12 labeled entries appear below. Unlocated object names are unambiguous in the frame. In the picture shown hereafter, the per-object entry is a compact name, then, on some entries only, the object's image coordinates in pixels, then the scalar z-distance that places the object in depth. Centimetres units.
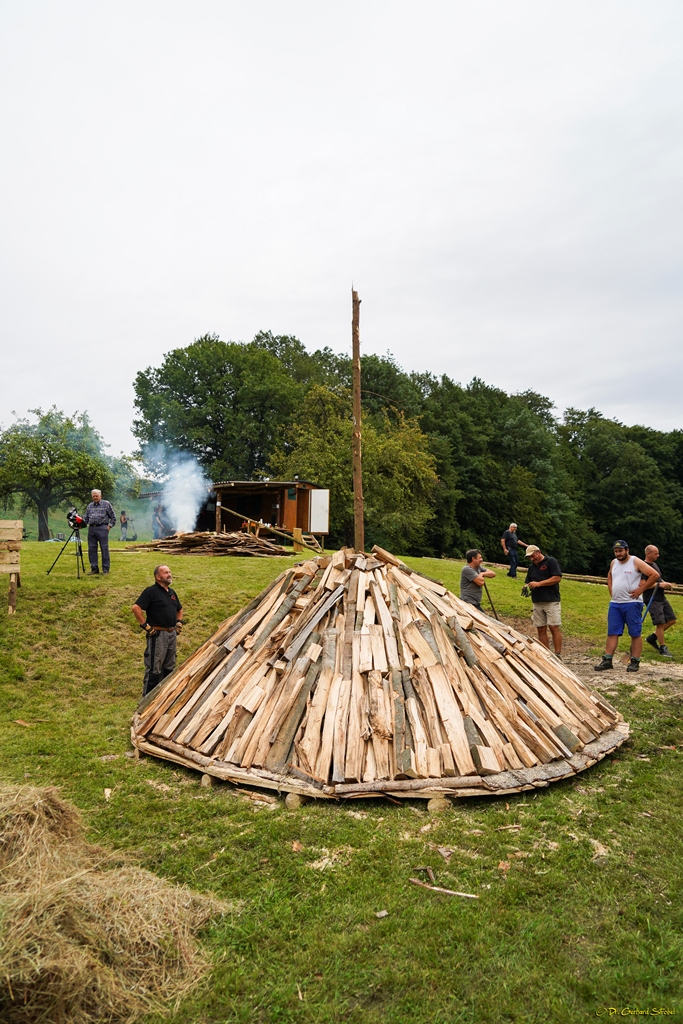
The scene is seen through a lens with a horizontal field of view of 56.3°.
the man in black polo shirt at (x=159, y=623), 835
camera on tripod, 1356
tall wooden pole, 846
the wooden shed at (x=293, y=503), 2742
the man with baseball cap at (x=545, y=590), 1055
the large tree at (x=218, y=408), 4278
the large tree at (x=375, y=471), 3381
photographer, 1386
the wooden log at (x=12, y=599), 1156
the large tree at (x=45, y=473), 3219
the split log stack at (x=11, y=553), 1153
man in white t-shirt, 1009
